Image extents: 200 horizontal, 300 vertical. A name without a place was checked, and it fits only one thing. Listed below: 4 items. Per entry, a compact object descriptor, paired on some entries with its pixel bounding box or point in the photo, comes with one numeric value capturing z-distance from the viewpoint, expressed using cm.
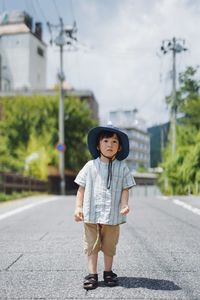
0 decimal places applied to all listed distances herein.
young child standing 496
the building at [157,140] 4897
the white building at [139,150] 12349
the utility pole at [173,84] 4178
